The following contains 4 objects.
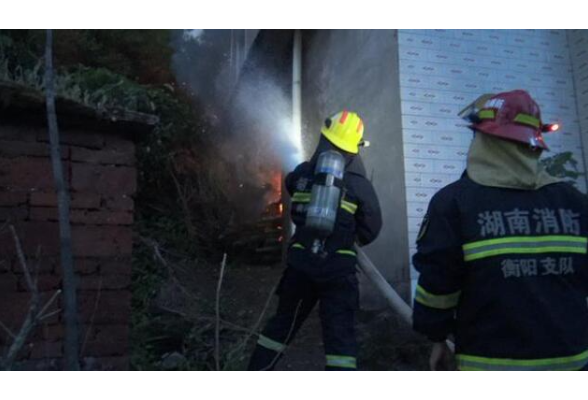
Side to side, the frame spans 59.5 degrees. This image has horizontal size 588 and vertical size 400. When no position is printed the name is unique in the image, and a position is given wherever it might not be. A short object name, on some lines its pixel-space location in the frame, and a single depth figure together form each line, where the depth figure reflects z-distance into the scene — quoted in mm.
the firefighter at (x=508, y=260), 1951
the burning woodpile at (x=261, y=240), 7832
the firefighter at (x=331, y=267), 3362
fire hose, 3586
